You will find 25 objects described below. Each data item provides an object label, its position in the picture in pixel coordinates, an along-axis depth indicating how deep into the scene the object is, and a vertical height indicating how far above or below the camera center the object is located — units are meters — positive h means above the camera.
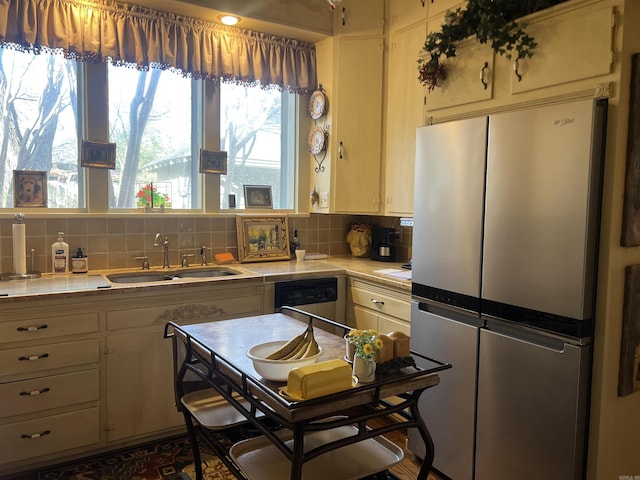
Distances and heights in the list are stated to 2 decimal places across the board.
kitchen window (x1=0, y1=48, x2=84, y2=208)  2.87 +0.49
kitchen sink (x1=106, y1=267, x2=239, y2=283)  3.03 -0.44
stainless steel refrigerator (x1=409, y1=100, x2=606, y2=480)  1.81 -0.30
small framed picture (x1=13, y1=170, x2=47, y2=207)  2.86 +0.09
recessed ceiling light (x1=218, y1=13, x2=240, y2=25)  3.14 +1.24
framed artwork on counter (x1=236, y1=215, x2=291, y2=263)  3.53 -0.22
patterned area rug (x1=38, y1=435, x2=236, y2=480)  2.42 -1.34
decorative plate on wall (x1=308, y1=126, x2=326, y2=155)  3.59 +0.52
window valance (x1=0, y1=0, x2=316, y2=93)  2.72 +1.04
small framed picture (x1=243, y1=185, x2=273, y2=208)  3.64 +0.09
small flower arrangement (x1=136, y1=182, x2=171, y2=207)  3.23 +0.06
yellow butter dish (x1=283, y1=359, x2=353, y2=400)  1.22 -0.44
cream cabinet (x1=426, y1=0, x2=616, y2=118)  1.78 +0.61
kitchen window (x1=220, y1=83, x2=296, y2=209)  3.55 +0.51
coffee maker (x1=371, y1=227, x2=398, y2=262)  3.73 -0.27
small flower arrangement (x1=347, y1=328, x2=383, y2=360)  1.35 -0.38
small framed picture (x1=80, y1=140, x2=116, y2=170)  2.99 +0.31
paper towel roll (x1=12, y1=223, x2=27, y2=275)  2.71 -0.25
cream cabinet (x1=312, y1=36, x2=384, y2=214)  3.44 +0.64
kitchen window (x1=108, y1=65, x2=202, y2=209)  3.16 +0.47
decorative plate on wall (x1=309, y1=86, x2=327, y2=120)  3.56 +0.78
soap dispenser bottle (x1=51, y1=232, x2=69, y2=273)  2.87 -0.30
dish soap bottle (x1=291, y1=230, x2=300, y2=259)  3.76 -0.29
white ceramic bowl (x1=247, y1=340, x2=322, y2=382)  1.37 -0.45
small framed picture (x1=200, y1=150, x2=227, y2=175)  3.39 +0.32
